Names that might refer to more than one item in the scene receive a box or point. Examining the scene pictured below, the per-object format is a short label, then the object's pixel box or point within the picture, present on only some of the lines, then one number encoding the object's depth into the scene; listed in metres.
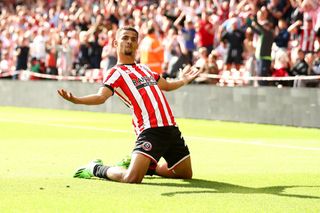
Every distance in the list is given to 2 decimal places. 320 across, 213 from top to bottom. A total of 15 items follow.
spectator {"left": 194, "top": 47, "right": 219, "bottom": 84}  25.23
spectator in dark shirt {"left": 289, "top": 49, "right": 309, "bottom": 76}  22.22
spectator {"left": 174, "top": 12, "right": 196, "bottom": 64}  27.58
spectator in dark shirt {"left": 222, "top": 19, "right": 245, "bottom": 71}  25.66
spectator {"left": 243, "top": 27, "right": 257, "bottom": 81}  24.53
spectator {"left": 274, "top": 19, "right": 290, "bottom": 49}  24.02
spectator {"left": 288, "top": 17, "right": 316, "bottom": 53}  23.61
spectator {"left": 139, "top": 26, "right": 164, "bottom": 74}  26.00
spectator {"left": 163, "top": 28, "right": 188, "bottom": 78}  26.58
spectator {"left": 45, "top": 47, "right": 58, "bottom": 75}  33.47
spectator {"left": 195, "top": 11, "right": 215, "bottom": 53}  26.92
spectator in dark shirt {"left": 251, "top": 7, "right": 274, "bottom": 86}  23.69
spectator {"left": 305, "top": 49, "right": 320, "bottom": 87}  22.09
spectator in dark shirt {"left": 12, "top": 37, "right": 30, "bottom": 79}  34.12
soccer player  10.76
